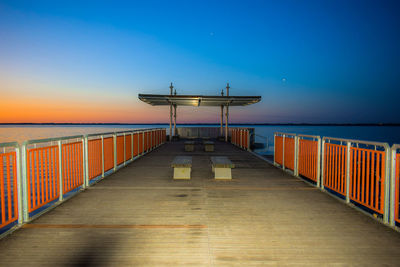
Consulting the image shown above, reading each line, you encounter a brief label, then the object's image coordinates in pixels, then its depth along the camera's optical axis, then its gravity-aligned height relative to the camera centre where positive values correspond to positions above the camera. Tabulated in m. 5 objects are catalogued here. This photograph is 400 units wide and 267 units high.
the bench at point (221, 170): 5.99 -1.22
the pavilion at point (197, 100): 14.77 +1.67
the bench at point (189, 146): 12.54 -1.19
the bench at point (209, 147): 12.46 -1.24
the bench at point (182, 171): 6.08 -1.24
